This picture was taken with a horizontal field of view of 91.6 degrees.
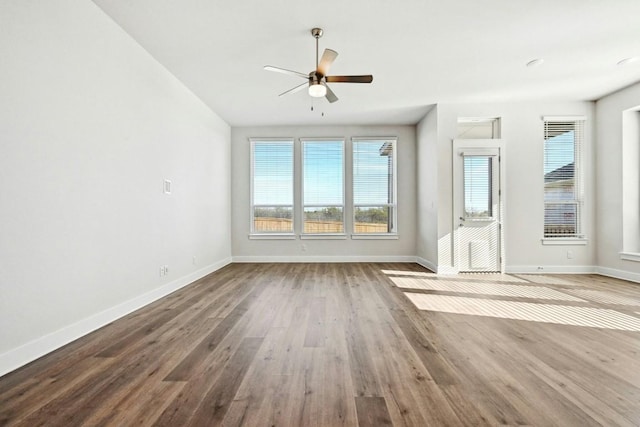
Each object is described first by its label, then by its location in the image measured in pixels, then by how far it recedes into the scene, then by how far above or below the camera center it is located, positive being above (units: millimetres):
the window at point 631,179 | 4781 +506
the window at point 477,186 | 5289 +446
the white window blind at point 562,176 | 5355 +624
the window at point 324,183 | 6723 +635
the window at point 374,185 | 6719 +589
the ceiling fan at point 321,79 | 3135 +1386
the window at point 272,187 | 6738 +552
